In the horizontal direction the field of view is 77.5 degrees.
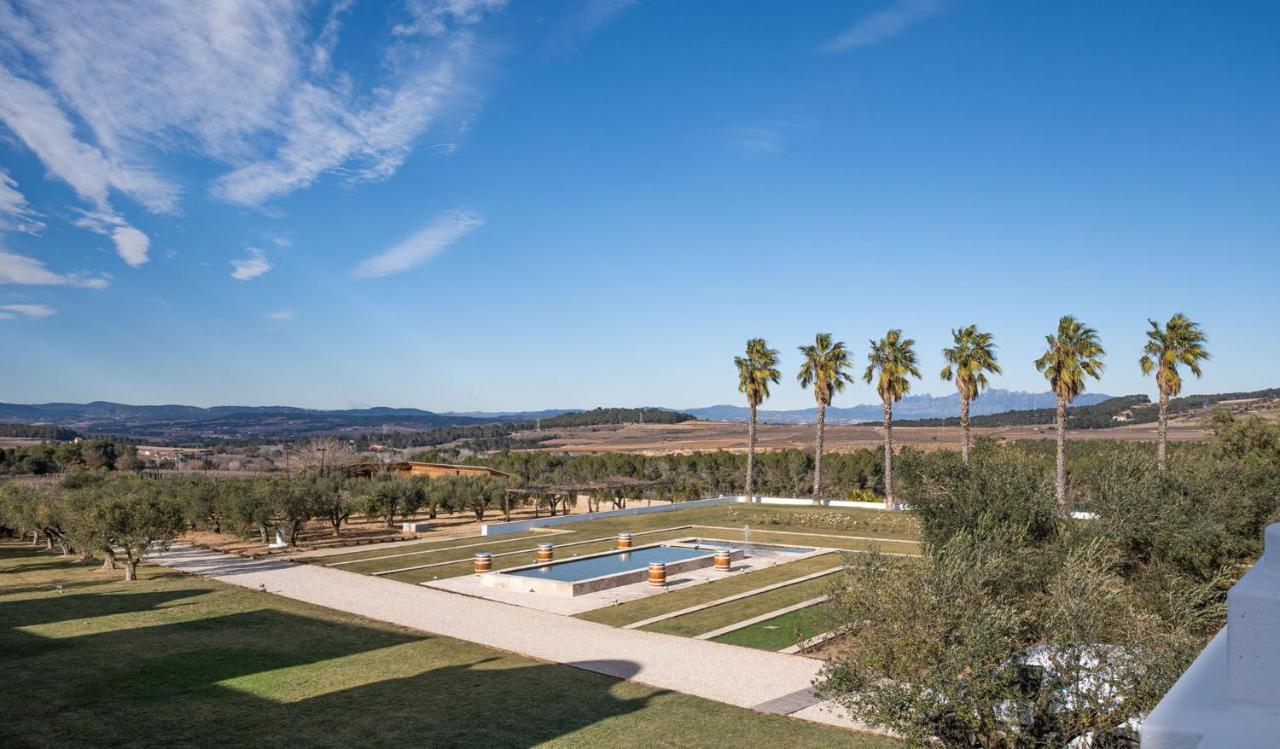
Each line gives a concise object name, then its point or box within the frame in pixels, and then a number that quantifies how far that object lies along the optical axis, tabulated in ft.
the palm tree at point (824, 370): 149.38
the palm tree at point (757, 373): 156.15
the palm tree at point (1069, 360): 112.78
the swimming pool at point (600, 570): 77.56
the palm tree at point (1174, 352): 109.91
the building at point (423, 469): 189.37
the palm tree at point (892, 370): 138.21
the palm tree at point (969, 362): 126.72
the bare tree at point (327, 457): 183.73
